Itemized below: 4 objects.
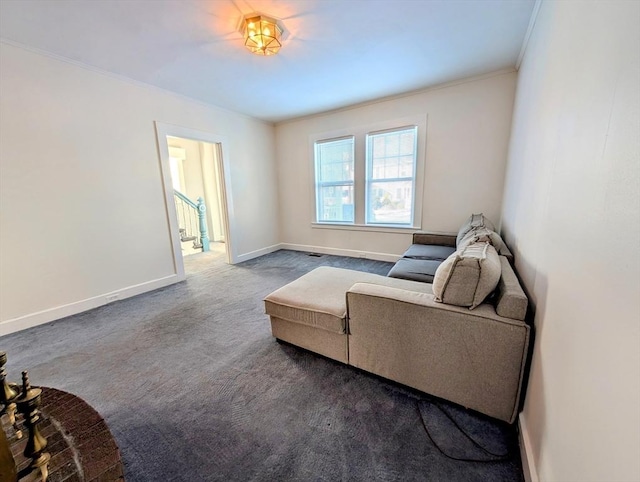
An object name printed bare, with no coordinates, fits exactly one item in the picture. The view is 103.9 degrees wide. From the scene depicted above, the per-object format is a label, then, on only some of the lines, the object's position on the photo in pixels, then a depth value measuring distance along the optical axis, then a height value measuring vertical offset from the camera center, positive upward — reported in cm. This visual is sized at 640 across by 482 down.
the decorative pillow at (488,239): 190 -38
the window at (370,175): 382 +28
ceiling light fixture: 197 +130
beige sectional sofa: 122 -80
